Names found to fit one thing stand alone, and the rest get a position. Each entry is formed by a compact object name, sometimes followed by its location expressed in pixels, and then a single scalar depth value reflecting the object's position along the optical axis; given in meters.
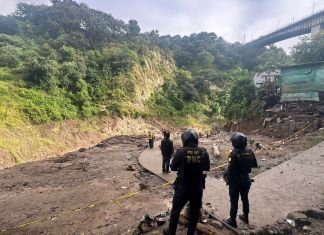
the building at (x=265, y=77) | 22.53
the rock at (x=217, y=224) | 5.37
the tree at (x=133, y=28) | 50.53
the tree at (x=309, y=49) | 23.77
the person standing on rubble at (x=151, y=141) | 17.61
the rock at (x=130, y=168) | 12.44
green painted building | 18.23
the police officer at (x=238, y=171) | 5.33
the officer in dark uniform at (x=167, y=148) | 10.58
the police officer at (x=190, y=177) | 4.61
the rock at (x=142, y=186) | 9.54
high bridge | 41.44
